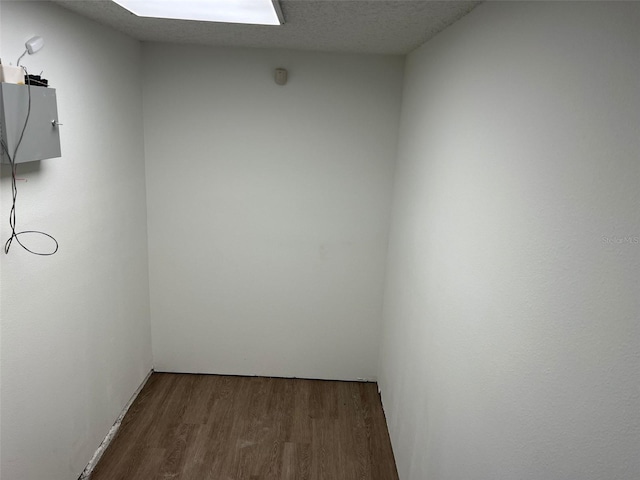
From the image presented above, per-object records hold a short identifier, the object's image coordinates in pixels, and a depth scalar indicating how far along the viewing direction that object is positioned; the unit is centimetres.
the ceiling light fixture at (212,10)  182
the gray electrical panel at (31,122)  159
